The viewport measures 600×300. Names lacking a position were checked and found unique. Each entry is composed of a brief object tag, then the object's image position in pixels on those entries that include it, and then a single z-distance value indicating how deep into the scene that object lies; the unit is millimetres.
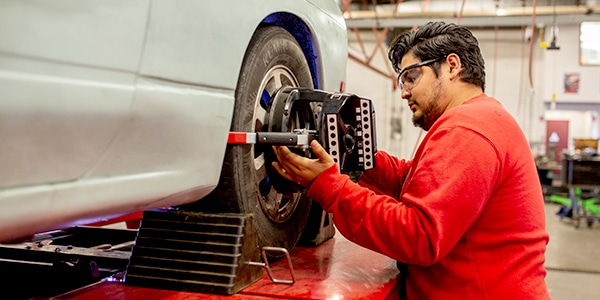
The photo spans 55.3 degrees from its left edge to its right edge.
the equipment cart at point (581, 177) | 8695
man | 1540
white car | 898
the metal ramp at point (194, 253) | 1447
